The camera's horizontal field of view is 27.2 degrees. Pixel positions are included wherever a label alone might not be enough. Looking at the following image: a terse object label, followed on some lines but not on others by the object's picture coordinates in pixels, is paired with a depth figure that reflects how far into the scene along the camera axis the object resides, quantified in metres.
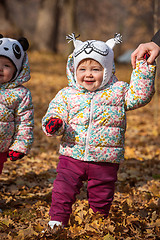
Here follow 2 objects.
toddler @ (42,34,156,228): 2.89
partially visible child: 3.09
